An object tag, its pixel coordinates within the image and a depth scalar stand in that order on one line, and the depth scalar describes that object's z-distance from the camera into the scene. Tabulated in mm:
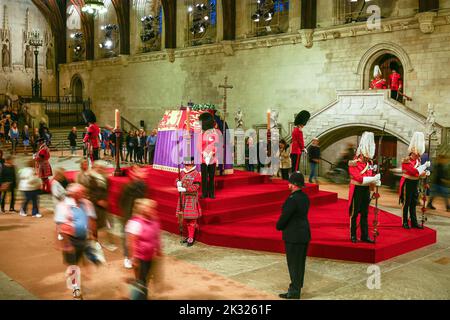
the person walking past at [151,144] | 18234
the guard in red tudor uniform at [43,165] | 12383
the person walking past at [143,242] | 5066
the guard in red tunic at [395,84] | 16141
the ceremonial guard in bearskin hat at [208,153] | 9086
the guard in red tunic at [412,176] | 8664
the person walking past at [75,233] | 5699
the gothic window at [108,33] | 29922
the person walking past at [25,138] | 22766
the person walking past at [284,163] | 12945
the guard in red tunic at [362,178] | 7510
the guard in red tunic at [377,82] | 15898
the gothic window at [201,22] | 23922
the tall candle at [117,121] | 11762
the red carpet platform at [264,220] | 7784
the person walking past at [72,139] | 22094
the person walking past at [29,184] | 10117
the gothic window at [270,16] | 20797
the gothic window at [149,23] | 27141
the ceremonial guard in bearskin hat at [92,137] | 12375
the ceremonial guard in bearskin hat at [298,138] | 11438
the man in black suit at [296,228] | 5695
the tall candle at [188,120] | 9097
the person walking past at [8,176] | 10484
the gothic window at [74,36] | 32344
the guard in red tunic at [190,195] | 8164
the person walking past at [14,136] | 21922
